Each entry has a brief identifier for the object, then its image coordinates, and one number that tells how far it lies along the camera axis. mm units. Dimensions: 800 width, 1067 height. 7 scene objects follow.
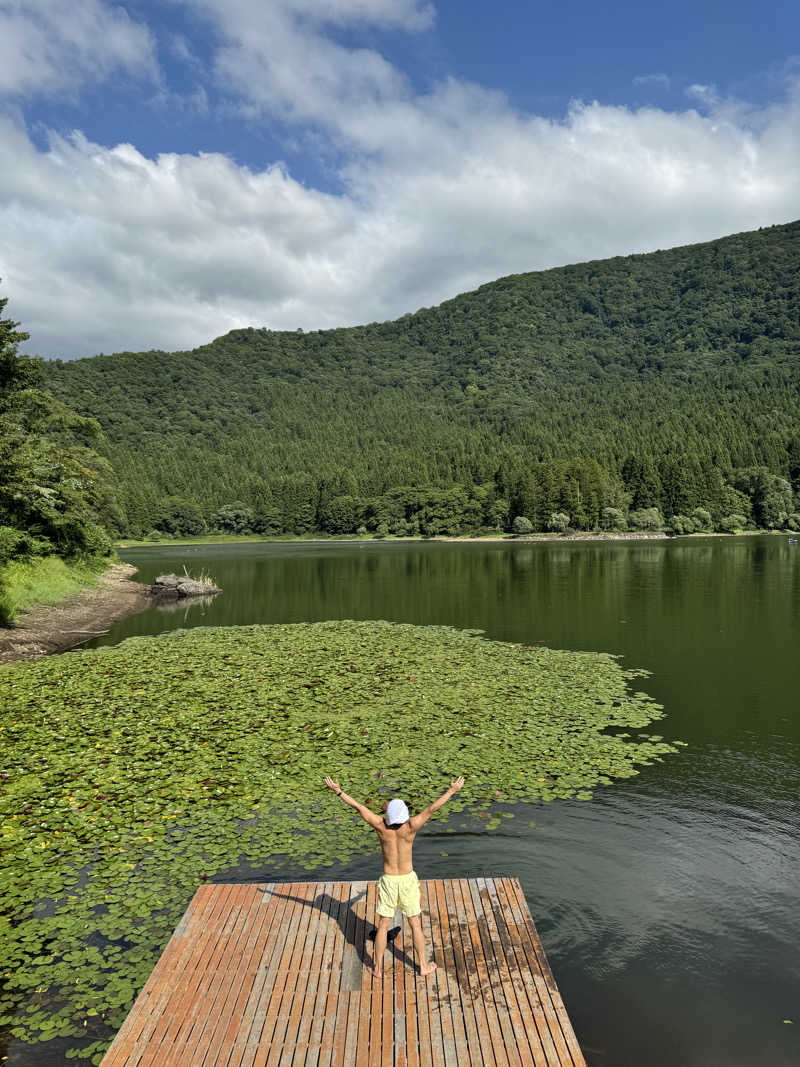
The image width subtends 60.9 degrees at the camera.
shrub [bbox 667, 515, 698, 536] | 162250
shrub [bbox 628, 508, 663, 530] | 163250
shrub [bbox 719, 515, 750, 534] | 166000
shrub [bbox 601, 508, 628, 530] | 163750
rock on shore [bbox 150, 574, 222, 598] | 61531
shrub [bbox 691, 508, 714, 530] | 164125
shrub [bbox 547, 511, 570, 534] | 165125
